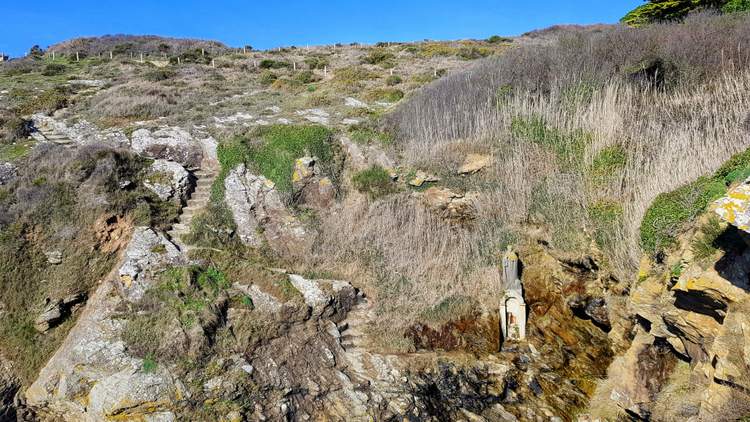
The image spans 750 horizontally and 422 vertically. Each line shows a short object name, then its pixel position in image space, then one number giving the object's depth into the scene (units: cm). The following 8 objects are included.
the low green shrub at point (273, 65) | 2865
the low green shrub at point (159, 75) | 2228
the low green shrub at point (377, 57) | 2877
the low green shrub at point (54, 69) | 2440
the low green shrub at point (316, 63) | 2814
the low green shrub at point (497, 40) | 3562
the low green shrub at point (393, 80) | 2151
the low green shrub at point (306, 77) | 2309
